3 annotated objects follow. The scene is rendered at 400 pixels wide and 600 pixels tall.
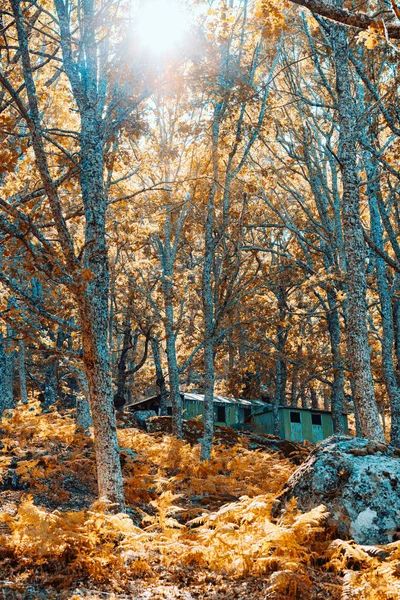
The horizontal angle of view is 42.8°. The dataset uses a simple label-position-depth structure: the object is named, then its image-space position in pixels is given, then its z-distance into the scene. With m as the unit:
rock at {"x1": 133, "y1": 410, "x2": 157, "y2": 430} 18.06
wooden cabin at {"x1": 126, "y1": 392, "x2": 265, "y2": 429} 26.48
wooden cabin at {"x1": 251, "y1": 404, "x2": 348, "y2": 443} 28.33
